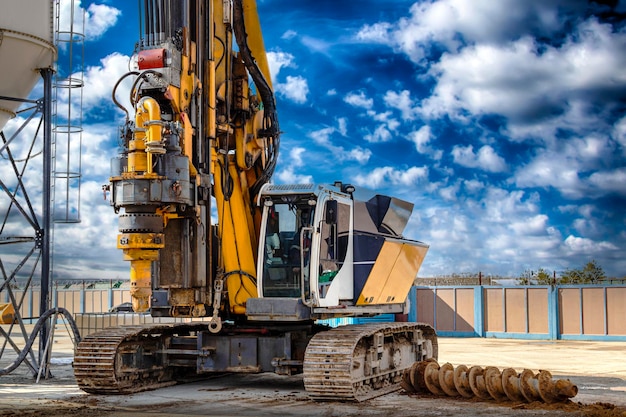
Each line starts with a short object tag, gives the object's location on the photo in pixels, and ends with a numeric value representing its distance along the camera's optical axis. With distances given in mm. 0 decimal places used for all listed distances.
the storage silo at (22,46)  16031
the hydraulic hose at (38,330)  15594
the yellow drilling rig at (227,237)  11359
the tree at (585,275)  44966
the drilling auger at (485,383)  11602
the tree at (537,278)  42306
